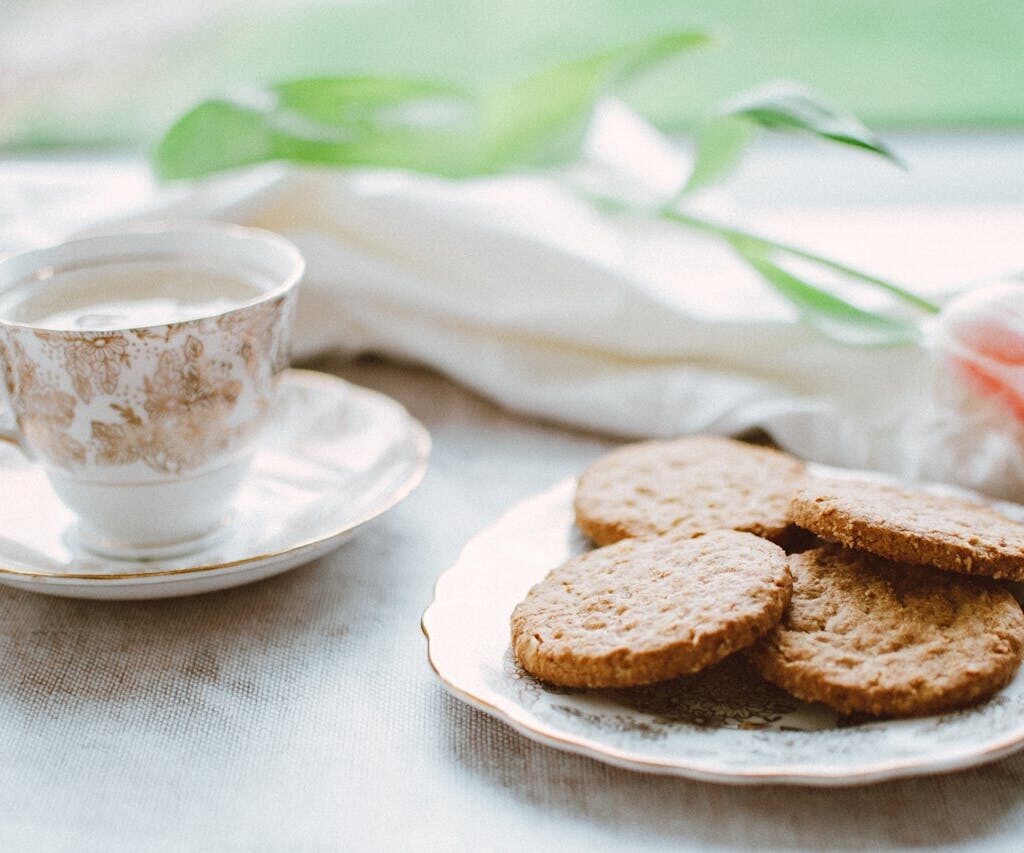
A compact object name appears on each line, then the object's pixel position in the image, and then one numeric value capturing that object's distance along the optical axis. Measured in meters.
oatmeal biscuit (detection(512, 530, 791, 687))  0.66
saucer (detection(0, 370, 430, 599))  0.82
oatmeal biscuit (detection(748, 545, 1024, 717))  0.65
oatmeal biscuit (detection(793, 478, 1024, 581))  0.71
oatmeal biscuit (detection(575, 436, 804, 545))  0.83
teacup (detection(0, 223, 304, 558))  0.81
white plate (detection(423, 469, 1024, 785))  0.62
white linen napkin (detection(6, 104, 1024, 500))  1.10
